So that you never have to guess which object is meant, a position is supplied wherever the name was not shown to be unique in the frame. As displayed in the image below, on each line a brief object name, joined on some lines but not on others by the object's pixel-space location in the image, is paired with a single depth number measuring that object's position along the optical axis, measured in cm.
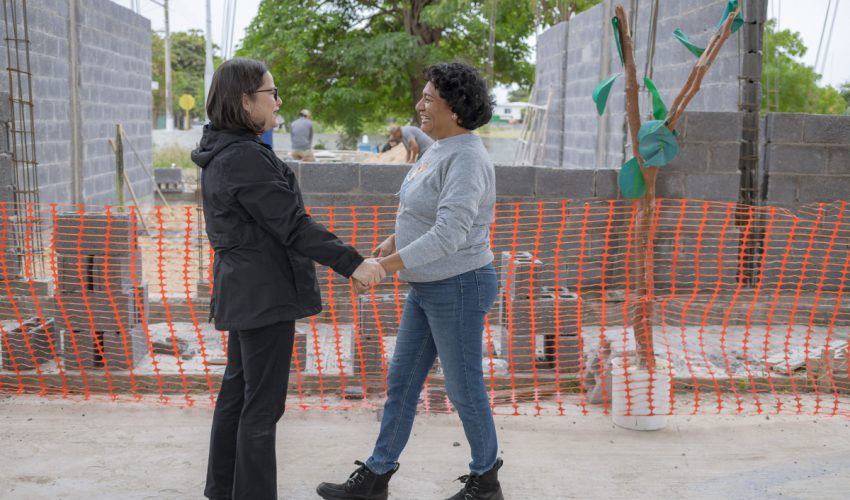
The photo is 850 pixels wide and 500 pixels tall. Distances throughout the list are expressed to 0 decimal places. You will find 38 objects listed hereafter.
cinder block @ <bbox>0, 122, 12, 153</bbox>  719
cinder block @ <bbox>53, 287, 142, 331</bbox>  548
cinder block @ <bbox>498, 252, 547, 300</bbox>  572
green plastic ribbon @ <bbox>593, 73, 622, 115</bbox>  468
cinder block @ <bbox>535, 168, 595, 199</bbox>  786
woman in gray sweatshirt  324
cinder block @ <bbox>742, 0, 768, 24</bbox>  802
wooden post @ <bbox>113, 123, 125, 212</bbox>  1350
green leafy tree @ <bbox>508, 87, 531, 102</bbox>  7452
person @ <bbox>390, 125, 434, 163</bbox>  1138
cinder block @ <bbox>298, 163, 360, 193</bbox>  758
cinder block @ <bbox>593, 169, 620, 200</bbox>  789
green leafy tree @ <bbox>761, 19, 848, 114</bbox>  1574
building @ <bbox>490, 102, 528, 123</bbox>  7106
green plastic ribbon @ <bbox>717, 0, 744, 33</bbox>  459
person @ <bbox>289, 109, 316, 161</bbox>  1557
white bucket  471
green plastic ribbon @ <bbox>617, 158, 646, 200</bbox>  491
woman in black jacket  308
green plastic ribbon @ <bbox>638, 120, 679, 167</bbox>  480
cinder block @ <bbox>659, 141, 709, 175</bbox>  777
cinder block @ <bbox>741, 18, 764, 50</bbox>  801
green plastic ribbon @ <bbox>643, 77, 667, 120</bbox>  486
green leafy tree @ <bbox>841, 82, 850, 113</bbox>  2214
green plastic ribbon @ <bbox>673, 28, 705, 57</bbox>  469
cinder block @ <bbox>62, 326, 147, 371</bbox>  547
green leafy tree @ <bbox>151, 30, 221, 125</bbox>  5375
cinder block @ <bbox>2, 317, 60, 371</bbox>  549
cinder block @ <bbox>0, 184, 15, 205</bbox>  720
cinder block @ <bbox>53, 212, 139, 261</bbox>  549
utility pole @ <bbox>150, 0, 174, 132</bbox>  3756
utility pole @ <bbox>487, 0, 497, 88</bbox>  2068
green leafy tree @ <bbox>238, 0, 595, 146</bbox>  2617
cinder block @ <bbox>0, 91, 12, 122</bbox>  728
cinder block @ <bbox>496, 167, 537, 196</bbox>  785
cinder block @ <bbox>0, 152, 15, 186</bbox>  720
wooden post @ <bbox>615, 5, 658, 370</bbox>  477
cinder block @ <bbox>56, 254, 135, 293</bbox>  547
